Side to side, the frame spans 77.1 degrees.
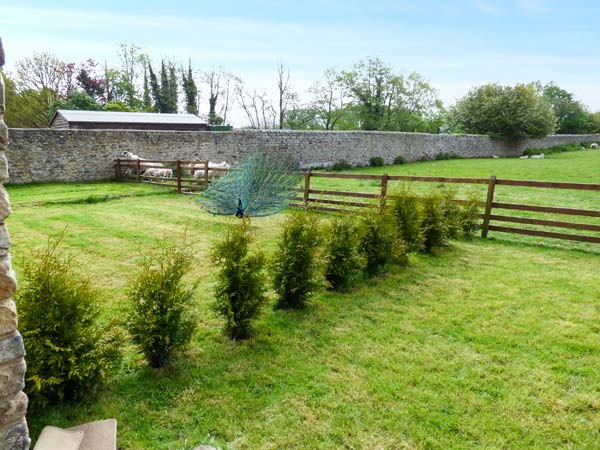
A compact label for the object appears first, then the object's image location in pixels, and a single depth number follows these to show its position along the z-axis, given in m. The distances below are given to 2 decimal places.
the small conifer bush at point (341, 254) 4.71
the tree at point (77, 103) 29.64
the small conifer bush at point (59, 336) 2.33
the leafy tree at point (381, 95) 39.66
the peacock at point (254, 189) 8.29
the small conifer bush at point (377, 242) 5.25
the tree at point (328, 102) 42.09
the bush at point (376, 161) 23.55
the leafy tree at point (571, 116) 50.97
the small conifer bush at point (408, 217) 5.91
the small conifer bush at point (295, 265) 4.13
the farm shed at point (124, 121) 20.80
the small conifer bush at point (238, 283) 3.45
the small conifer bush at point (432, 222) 6.32
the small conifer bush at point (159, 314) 2.87
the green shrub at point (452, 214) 6.68
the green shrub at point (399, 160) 24.98
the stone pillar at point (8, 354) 1.61
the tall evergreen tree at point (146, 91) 40.66
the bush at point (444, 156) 27.50
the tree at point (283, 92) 42.28
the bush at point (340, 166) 21.56
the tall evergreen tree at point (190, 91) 40.50
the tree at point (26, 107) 29.48
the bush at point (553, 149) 31.87
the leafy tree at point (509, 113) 30.95
